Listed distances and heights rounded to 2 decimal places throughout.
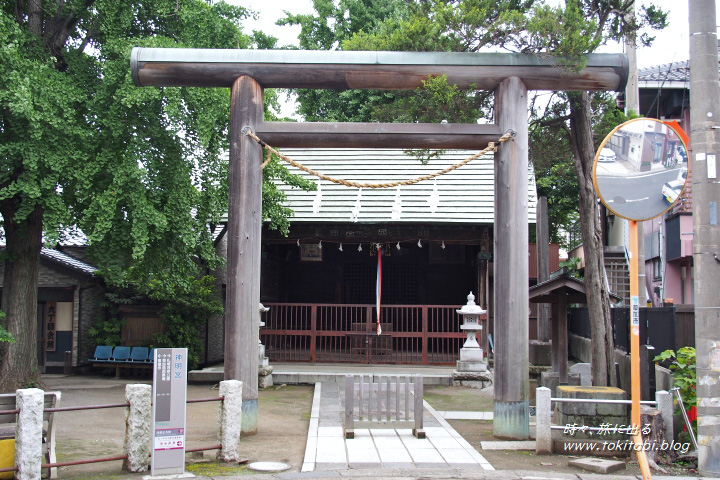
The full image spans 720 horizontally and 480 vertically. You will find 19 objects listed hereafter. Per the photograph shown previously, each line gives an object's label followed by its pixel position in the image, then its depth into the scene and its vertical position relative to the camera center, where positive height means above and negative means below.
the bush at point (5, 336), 10.84 -0.74
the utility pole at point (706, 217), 6.99 +0.86
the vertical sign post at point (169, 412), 7.19 -1.36
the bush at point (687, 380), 8.32 -1.13
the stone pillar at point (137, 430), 7.33 -1.58
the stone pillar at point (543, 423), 8.09 -1.66
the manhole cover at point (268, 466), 7.44 -2.05
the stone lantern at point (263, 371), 14.93 -1.83
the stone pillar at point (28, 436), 6.64 -1.49
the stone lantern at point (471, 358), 15.32 -1.57
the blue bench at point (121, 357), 16.91 -1.73
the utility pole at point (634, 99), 13.83 +4.50
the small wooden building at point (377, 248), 17.67 +1.30
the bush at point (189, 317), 16.67 -0.64
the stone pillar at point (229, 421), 7.81 -1.58
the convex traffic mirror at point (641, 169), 7.26 +1.43
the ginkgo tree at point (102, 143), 10.95 +2.73
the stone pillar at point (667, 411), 7.93 -1.46
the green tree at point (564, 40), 9.05 +3.77
